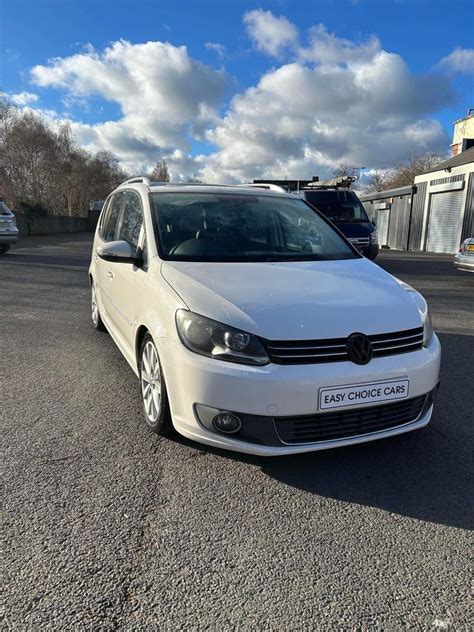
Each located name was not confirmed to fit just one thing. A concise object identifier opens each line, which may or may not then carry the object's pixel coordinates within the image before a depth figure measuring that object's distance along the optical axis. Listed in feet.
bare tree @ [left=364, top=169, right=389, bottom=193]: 206.12
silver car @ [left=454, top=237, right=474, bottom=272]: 32.56
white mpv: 8.27
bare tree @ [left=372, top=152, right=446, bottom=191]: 176.18
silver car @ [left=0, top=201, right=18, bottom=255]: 52.42
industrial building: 70.33
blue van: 38.37
